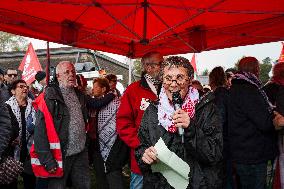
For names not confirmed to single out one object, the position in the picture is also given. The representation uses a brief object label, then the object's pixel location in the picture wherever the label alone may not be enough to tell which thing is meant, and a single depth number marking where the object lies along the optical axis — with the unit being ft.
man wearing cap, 27.68
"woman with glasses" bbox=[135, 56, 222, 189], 7.85
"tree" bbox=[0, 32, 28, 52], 202.00
